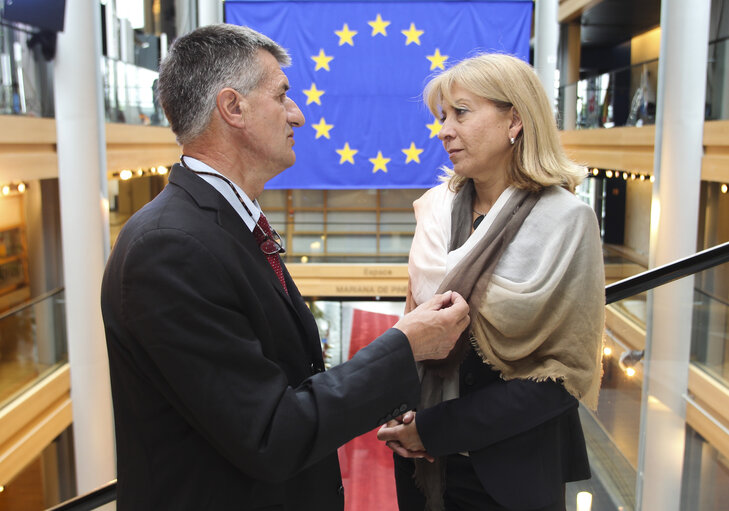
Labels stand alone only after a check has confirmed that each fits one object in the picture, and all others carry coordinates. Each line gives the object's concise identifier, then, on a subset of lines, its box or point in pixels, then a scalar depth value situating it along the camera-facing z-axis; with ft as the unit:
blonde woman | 5.14
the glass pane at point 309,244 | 48.11
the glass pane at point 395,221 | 46.47
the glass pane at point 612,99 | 29.01
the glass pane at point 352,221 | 47.42
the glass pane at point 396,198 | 47.16
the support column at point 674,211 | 19.66
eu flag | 28.07
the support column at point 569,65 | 41.86
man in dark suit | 3.65
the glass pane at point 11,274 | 23.13
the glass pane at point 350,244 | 47.83
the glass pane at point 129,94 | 26.94
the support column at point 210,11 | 29.52
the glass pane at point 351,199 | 47.37
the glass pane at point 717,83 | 21.39
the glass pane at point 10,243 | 23.11
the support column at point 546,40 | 32.17
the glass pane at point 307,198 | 47.91
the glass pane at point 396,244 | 45.57
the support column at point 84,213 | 21.31
